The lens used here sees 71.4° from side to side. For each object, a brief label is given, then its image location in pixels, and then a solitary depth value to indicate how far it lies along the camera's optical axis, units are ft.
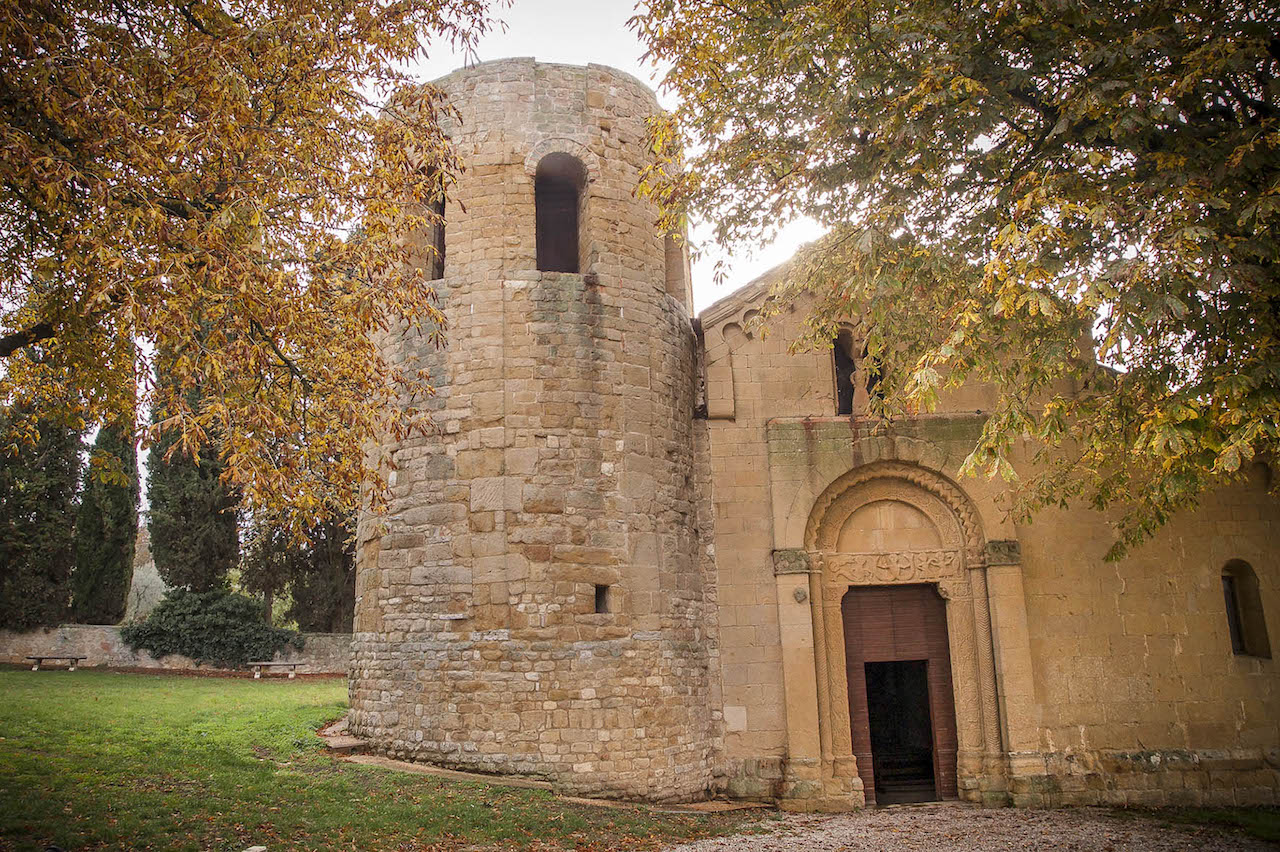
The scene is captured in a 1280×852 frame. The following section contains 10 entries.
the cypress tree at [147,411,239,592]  78.28
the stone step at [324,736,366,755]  37.45
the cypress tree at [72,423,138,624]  78.33
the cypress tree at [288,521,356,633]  92.94
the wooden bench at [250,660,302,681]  74.95
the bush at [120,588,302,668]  75.10
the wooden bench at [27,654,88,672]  66.13
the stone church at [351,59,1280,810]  36.29
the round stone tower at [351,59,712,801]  35.47
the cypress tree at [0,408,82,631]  73.82
